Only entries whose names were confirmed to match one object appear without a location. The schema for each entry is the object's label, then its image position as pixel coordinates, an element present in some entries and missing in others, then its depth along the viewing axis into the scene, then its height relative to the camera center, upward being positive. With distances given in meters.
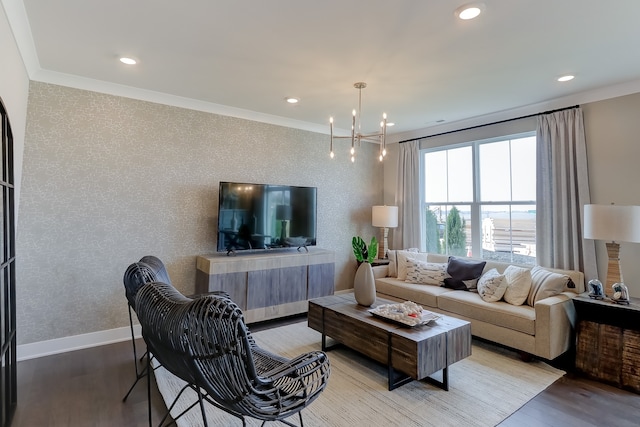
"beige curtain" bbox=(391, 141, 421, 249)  5.30 +0.59
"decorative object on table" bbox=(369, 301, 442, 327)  2.66 -0.72
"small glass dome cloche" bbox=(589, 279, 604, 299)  3.00 -0.52
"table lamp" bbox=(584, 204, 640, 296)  2.81 +0.07
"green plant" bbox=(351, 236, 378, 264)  3.16 -0.20
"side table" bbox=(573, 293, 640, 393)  2.66 -0.92
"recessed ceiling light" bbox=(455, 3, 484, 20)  2.05 +1.46
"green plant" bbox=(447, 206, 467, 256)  4.83 +0.00
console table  3.76 -0.62
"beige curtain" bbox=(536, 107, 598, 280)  3.53 +0.48
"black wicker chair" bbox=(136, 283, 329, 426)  1.39 -0.58
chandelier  3.07 +1.54
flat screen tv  3.98 +0.17
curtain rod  3.75 +1.51
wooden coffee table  2.38 -0.89
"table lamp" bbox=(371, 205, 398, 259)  5.21 +0.22
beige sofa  2.92 -0.83
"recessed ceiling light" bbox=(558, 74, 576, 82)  3.15 +1.55
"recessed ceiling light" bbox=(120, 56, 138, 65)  2.86 +1.51
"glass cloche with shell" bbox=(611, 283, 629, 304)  2.83 -0.52
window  4.18 +0.50
